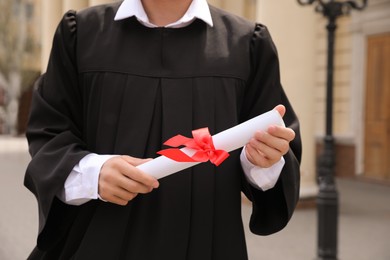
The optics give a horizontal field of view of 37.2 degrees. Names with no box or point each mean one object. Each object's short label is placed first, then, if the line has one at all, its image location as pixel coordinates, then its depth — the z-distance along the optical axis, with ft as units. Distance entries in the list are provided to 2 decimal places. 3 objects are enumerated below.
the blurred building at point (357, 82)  40.42
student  5.09
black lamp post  17.88
